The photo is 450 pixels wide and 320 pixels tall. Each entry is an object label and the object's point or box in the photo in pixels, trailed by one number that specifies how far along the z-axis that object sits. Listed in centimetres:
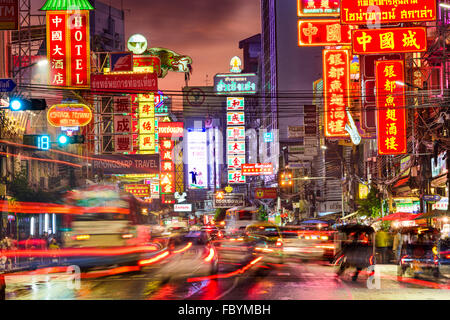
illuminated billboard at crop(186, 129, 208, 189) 10800
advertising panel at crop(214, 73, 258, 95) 8338
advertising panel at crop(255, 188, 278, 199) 9050
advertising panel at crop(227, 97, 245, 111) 8562
